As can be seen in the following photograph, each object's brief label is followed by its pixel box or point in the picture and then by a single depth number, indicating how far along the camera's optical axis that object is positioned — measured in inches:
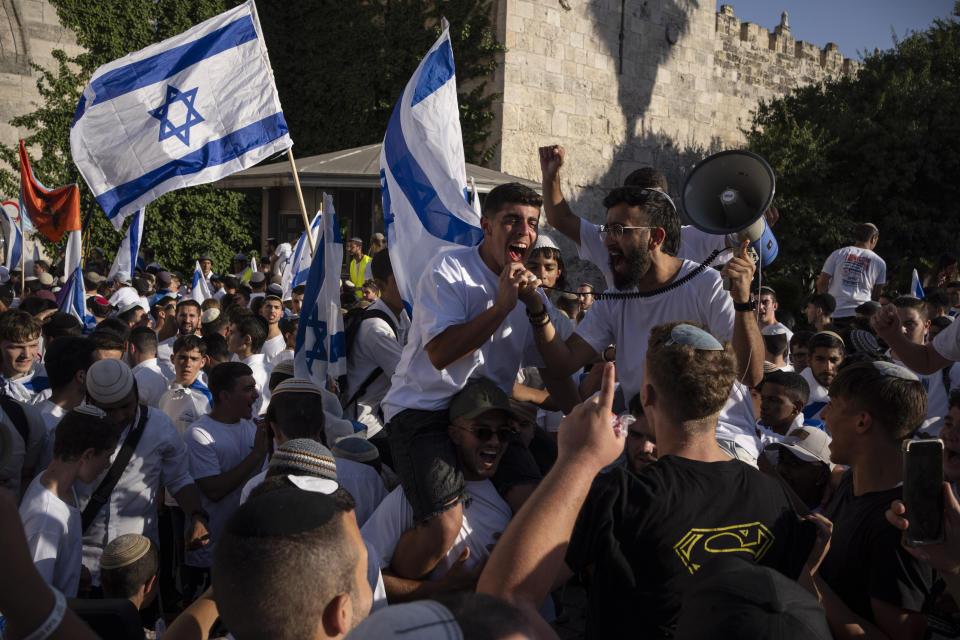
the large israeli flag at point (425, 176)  171.2
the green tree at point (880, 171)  666.8
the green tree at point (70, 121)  711.7
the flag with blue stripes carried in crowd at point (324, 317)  185.9
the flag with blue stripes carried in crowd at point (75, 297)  291.4
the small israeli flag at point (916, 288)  332.5
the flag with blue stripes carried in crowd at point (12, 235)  500.4
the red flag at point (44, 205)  390.6
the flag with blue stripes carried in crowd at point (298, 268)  332.5
